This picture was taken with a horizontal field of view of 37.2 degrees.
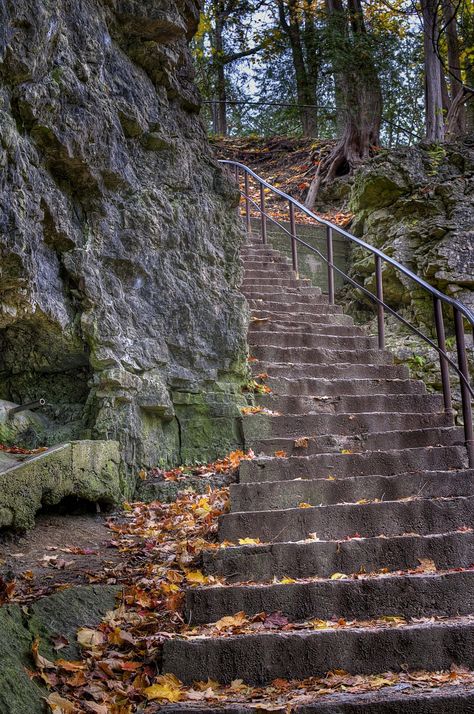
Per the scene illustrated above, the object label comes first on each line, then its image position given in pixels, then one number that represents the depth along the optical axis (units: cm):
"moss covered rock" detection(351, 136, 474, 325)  923
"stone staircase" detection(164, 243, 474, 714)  320
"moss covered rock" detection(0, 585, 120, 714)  260
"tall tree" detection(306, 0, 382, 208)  1353
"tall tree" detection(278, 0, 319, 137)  1636
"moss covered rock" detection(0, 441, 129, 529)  436
